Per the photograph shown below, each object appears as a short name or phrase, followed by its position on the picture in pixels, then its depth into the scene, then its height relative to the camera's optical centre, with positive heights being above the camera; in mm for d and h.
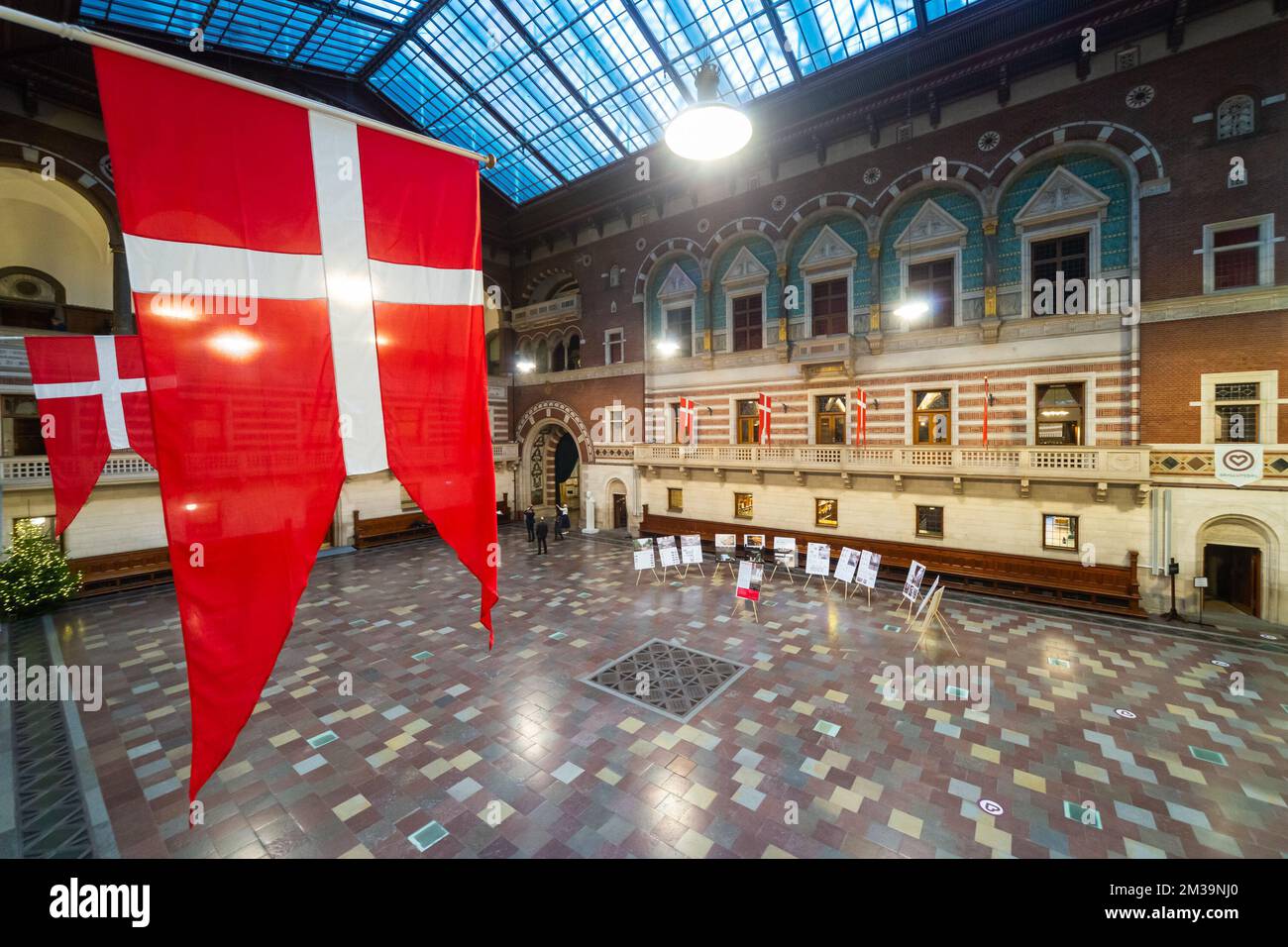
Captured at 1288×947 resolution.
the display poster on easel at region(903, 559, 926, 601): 13125 -3944
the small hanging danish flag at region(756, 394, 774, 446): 20078 +929
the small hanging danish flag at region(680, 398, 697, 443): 22347 +1105
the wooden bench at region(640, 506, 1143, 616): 14297 -4557
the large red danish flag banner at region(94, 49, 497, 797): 2922 +839
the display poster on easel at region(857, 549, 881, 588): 14641 -3974
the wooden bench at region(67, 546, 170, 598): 16281 -3389
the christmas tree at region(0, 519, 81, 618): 13492 -2820
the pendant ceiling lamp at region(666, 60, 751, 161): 6316 +4013
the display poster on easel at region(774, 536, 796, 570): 17812 -4103
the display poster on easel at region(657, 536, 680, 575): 17016 -3756
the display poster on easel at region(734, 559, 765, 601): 13375 -3819
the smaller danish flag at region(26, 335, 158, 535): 7949 +1298
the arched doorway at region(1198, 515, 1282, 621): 13336 -4084
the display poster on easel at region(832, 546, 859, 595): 15141 -4030
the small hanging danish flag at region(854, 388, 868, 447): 18000 +525
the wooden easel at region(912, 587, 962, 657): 11305 -4077
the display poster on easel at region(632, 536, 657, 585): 16397 -3743
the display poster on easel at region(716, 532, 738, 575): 19125 -4399
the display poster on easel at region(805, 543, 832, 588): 15839 -3919
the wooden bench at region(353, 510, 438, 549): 23281 -3535
